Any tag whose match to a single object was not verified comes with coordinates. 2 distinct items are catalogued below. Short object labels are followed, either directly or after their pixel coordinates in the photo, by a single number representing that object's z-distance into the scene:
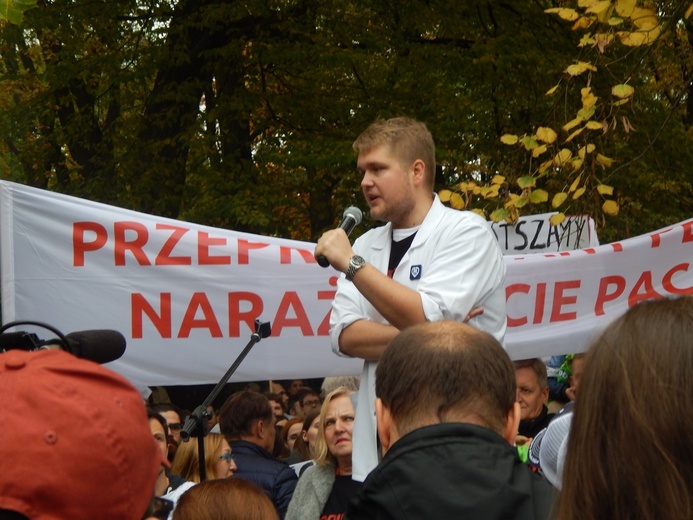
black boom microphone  4.49
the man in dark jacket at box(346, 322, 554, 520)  4.36
